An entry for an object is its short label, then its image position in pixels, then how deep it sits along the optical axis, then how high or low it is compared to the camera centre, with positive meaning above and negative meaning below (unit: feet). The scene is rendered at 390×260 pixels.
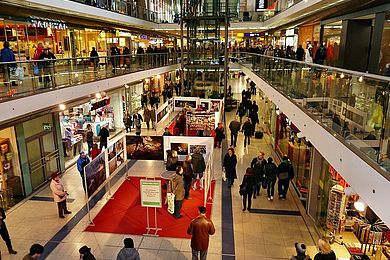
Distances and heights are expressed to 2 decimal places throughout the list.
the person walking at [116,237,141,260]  20.88 -12.53
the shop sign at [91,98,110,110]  57.93 -9.61
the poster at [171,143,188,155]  42.27 -12.22
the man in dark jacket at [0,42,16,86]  31.35 -0.51
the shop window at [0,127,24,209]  34.94 -12.99
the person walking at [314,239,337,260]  19.35 -11.60
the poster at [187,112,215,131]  54.29 -11.35
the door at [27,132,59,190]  39.34 -13.17
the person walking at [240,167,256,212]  32.68 -13.49
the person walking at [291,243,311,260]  20.40 -12.18
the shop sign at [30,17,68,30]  52.08 +4.34
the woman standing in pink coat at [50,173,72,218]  31.27 -13.25
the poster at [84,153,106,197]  30.86 -11.73
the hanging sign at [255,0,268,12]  86.28 +11.90
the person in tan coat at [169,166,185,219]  30.22 -12.09
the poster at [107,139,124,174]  36.50 -11.85
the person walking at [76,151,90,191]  35.76 -12.00
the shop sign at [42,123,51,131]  41.78 -9.54
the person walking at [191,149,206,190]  38.14 -12.68
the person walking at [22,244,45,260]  18.72 -11.26
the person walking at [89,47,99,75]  45.12 -1.74
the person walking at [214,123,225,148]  53.36 -13.28
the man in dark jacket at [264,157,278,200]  35.70 -13.08
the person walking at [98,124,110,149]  49.96 -12.93
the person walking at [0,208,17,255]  25.49 -14.16
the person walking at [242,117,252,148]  53.83 -12.58
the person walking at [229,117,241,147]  53.52 -12.76
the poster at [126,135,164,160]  41.57 -12.07
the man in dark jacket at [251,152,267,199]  35.35 -12.35
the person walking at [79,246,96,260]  19.90 -12.09
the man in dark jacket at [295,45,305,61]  45.16 -0.38
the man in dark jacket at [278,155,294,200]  35.45 -12.76
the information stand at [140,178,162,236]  28.14 -11.93
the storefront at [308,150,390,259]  25.46 -13.95
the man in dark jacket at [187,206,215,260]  23.36 -12.52
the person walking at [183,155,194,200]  35.73 -13.21
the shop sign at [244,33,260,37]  124.54 +6.06
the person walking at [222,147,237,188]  38.27 -13.11
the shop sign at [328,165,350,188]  28.05 -10.71
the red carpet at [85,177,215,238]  30.32 -16.09
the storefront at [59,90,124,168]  50.57 -12.27
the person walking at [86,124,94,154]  50.44 -13.24
